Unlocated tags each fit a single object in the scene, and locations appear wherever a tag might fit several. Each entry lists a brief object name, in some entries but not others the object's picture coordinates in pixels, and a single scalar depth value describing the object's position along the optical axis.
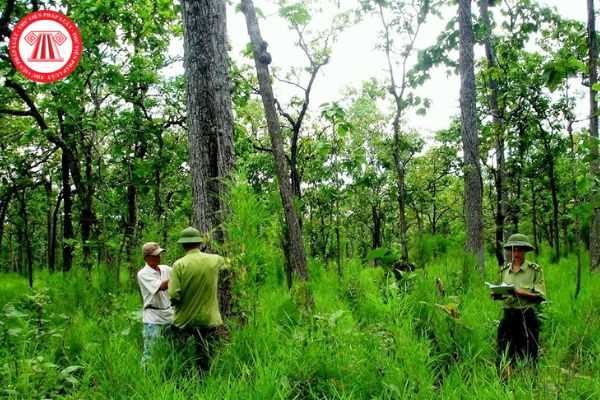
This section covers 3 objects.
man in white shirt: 5.69
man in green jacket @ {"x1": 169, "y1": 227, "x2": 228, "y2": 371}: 5.09
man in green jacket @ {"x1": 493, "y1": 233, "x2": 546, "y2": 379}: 5.41
